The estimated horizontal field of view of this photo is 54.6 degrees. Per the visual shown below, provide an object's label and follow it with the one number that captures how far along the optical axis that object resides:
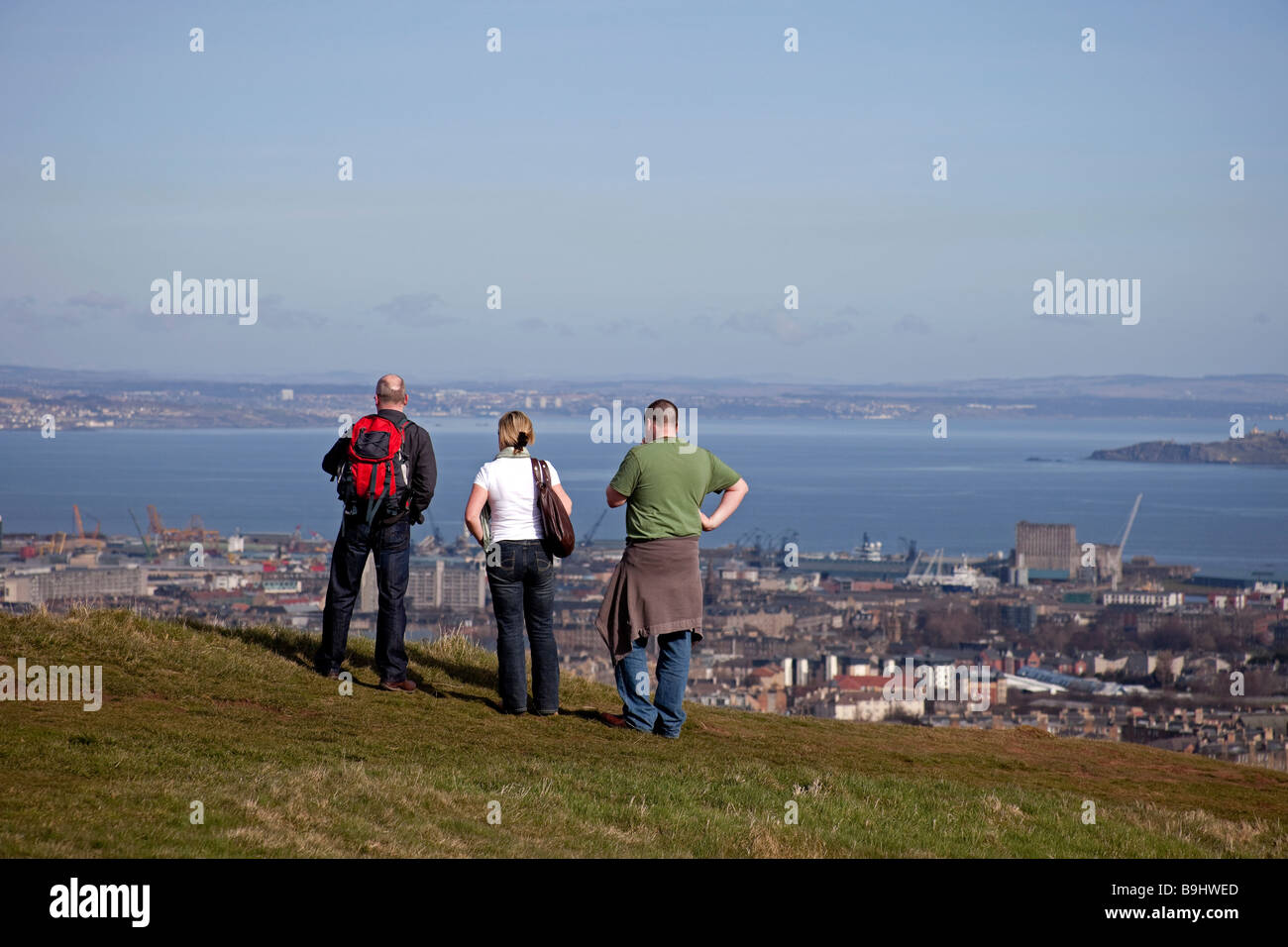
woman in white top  8.07
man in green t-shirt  7.96
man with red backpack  8.38
